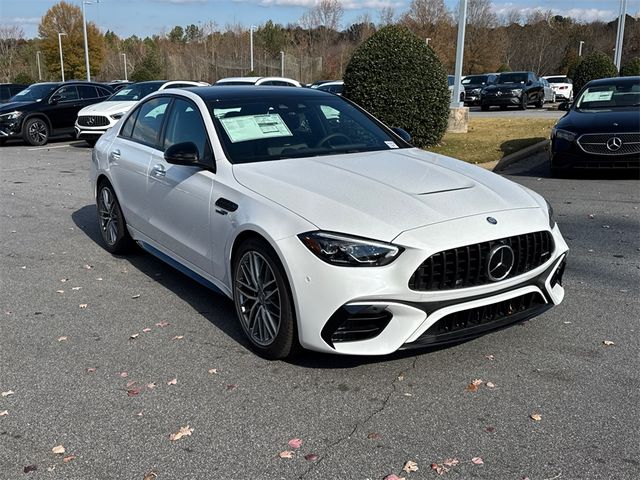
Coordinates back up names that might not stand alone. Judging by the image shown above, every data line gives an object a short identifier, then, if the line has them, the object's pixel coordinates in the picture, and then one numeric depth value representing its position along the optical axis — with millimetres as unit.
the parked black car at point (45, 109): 17109
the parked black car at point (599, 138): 9445
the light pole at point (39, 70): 57156
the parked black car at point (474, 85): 33938
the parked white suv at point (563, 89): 32531
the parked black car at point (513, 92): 27812
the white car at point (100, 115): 15812
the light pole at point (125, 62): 60031
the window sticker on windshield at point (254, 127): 4727
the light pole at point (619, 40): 30384
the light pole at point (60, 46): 55884
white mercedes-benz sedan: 3504
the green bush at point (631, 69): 30000
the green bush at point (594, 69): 25406
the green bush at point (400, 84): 12148
